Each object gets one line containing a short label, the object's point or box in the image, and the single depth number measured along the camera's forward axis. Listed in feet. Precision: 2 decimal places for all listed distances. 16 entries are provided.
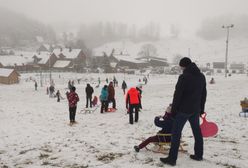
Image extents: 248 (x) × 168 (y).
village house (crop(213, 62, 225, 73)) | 475.31
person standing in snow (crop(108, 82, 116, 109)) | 54.85
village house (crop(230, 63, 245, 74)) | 419.50
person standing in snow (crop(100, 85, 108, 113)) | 52.75
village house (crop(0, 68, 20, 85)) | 212.84
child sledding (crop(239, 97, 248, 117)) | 40.82
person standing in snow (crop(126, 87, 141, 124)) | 39.29
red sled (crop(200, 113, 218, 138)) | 23.25
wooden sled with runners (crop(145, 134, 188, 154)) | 21.48
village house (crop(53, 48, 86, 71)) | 368.50
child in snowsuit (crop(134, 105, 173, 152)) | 21.52
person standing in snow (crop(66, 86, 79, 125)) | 41.78
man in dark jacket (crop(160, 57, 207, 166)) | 17.47
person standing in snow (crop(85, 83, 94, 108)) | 62.81
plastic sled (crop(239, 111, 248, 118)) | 40.63
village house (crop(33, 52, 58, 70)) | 361.71
